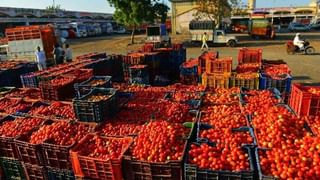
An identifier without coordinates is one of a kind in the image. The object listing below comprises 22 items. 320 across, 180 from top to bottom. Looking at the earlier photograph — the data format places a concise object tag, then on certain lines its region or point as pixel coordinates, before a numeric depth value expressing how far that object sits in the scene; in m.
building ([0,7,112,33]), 49.16
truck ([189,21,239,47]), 29.27
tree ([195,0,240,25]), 35.44
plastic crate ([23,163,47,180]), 5.51
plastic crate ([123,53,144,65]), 12.95
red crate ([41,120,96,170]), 5.20
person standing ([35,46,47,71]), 13.95
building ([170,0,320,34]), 66.12
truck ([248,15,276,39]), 35.47
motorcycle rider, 21.65
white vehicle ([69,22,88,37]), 53.87
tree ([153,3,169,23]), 31.69
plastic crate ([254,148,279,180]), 3.96
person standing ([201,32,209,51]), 26.13
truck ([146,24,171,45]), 29.20
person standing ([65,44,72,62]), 16.14
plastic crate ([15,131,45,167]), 5.37
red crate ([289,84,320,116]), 5.82
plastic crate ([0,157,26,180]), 5.79
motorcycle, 21.67
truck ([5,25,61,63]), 18.84
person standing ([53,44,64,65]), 15.84
